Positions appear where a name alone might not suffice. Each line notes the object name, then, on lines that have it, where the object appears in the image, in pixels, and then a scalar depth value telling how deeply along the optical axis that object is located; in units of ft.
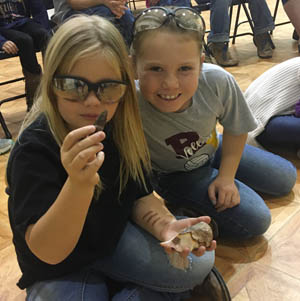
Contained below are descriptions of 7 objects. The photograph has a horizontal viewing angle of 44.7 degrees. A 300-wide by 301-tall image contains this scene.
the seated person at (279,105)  4.54
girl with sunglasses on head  2.67
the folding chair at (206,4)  8.95
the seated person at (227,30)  8.54
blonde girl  1.95
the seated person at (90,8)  5.29
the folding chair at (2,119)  5.71
